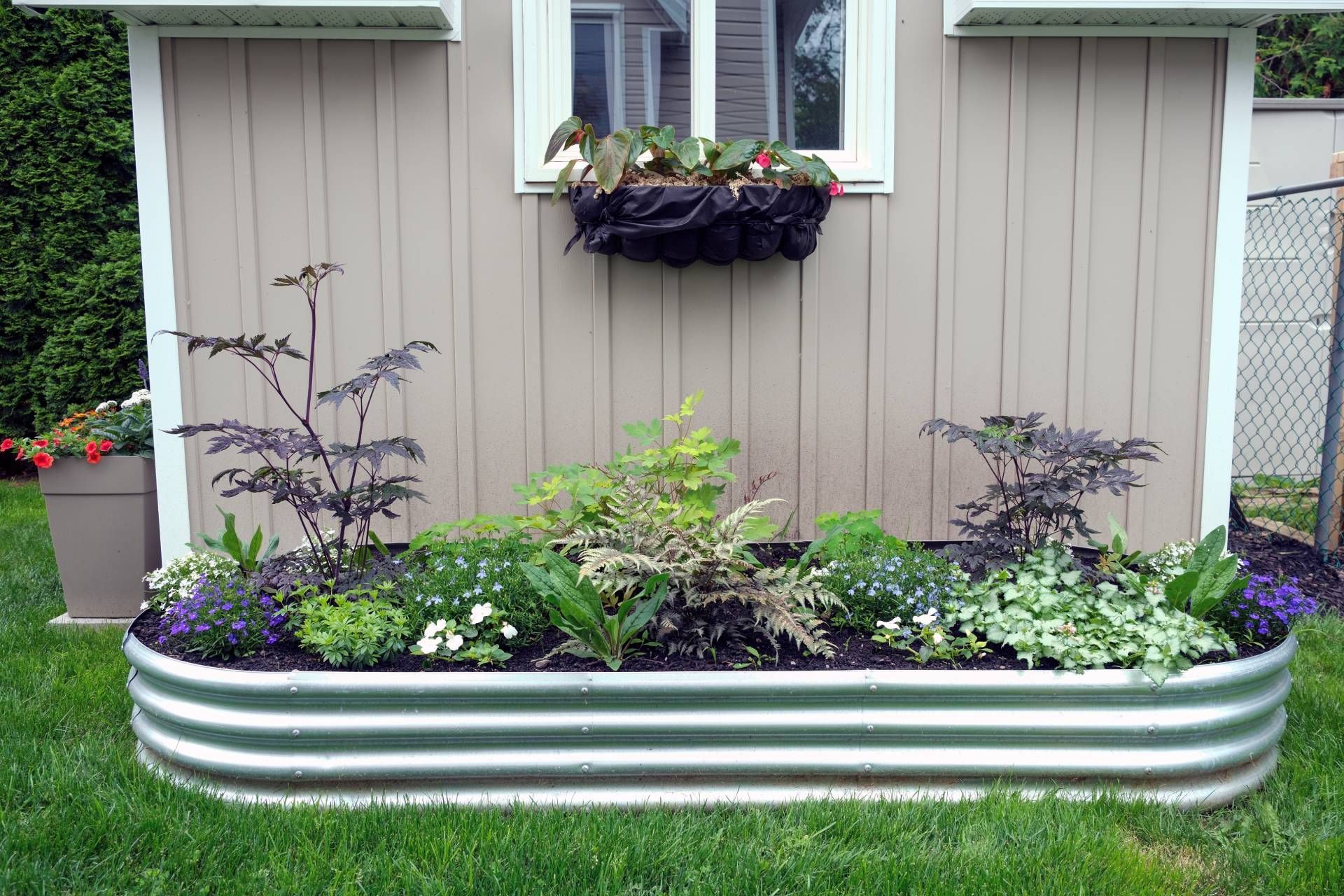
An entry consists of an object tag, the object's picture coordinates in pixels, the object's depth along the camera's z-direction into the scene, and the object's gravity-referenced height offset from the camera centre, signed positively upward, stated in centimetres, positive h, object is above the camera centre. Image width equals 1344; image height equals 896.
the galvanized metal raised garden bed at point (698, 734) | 235 -96
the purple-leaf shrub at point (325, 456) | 263 -35
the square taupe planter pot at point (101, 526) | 372 -75
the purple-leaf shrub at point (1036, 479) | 286 -46
